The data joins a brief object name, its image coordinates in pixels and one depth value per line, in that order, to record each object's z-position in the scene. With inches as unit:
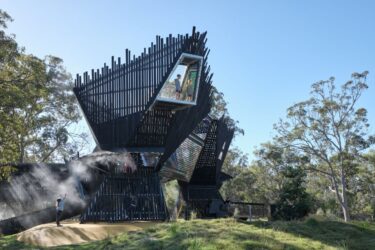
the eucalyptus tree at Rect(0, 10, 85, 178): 541.0
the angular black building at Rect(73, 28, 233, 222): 673.0
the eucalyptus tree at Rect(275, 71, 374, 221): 1210.6
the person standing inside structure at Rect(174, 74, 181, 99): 705.0
